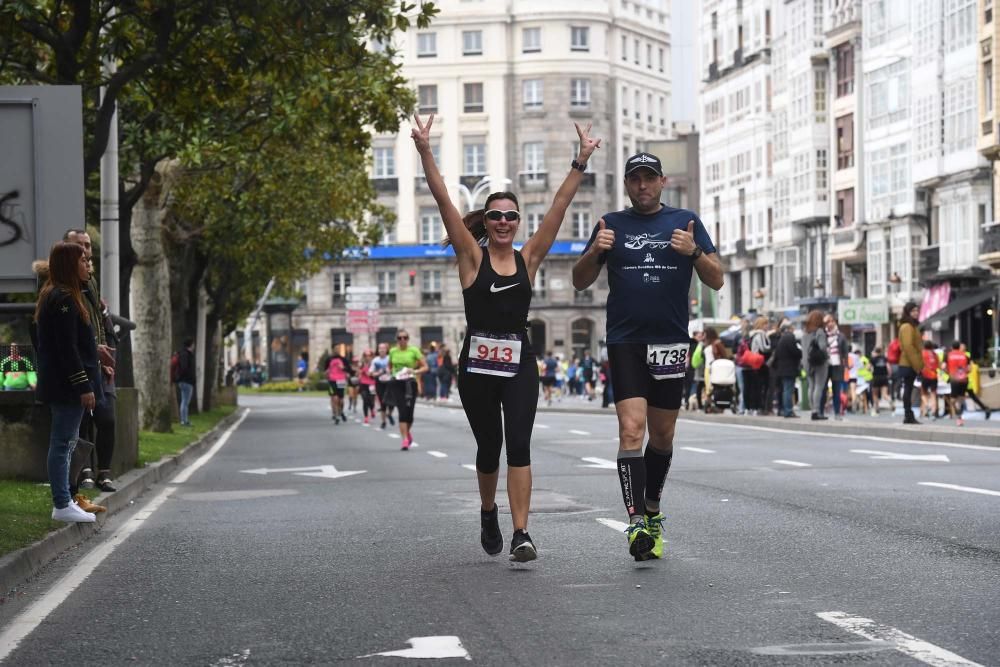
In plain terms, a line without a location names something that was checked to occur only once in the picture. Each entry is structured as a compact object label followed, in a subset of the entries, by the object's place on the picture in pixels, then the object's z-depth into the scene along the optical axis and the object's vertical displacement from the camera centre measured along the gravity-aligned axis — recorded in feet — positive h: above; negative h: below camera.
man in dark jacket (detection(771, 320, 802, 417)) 119.75 -1.16
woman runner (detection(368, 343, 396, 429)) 123.34 -1.45
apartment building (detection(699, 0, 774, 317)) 300.40 +30.35
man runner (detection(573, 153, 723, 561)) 34.88 +0.75
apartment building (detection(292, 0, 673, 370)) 399.65 +39.07
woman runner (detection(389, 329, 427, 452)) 95.86 -1.40
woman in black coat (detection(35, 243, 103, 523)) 44.78 -0.26
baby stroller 136.67 -2.49
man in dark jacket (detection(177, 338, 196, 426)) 133.49 -1.67
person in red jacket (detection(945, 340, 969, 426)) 124.47 -1.99
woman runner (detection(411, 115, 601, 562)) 34.55 +0.47
